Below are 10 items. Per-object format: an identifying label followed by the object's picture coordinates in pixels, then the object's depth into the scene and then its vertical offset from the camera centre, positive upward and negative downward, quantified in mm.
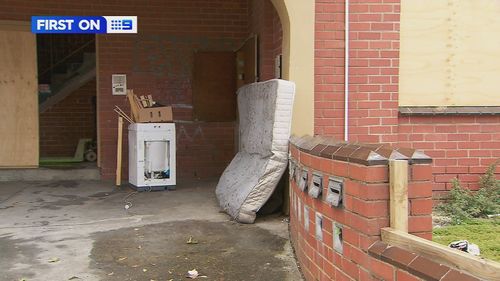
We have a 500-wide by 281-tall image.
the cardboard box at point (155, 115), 8531 +47
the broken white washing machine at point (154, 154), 8330 -584
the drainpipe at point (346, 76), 6367 +520
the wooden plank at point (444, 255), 1934 -566
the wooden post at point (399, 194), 2656 -385
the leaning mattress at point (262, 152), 5953 -404
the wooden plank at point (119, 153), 8914 -619
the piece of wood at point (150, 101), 8773 +275
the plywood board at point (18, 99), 9852 +345
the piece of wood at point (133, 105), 8626 +211
